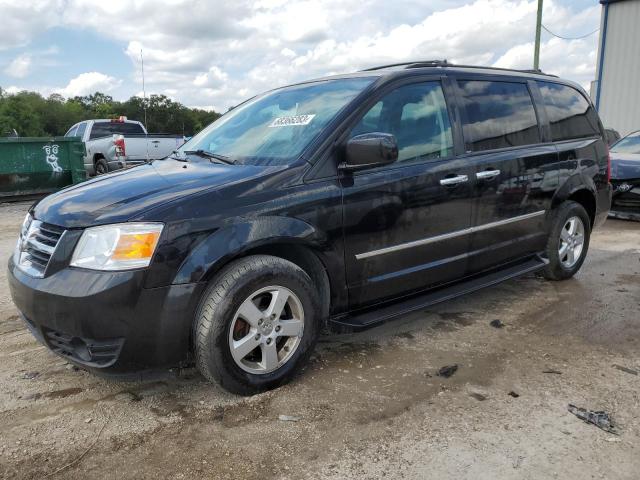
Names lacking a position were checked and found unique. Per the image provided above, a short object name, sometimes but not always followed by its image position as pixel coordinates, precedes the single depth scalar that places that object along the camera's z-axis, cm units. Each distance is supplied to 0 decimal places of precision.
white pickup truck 1297
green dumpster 1128
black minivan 266
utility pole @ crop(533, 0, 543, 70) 1792
